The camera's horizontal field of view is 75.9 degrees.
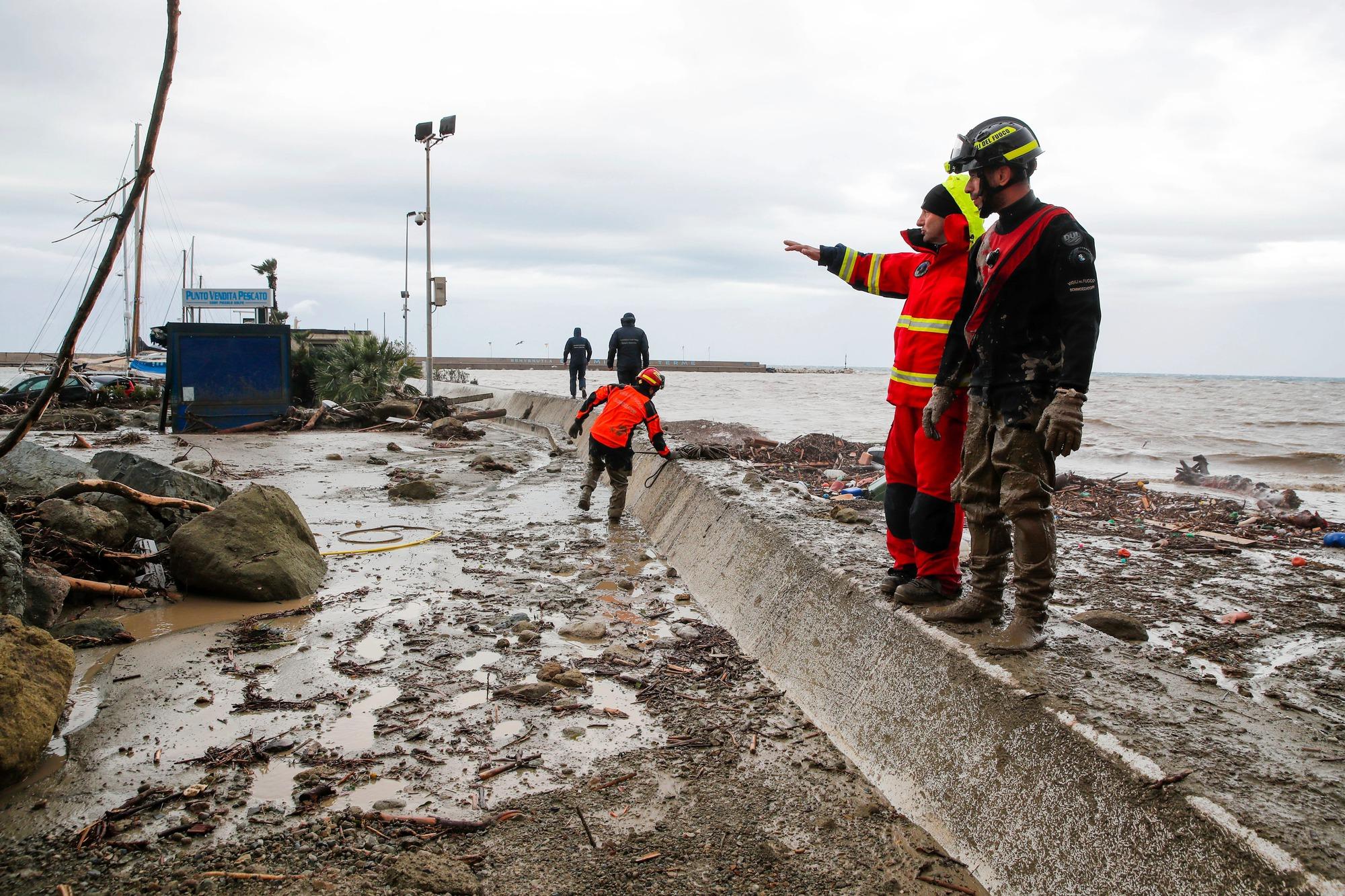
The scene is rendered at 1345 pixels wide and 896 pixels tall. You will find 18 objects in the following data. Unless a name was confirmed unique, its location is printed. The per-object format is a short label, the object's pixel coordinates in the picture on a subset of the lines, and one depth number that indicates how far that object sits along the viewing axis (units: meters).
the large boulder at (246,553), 5.29
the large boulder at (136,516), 5.95
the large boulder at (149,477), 6.46
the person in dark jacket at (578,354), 21.95
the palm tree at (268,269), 39.88
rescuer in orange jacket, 8.43
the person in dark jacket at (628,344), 16.98
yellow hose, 6.56
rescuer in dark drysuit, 2.98
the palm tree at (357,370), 21.09
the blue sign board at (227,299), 22.16
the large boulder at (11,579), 4.02
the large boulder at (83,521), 5.42
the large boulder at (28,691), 2.97
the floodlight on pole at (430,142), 24.23
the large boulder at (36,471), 6.29
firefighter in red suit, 3.67
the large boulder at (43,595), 4.41
